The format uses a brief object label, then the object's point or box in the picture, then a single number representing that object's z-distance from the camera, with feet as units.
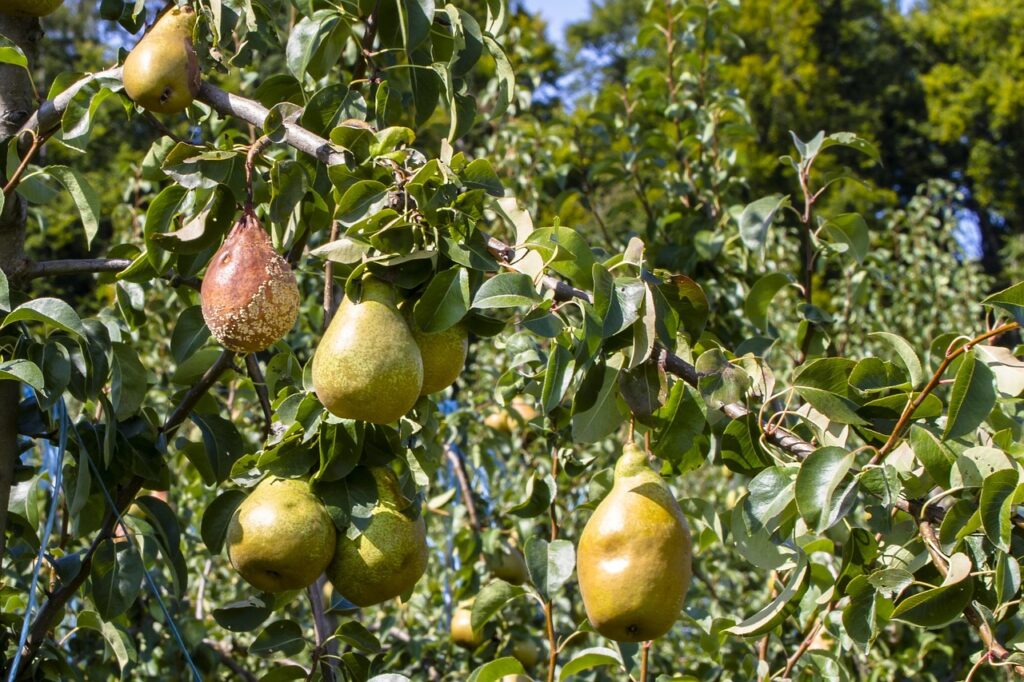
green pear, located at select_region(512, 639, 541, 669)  7.05
